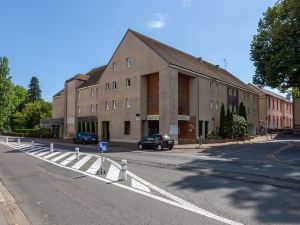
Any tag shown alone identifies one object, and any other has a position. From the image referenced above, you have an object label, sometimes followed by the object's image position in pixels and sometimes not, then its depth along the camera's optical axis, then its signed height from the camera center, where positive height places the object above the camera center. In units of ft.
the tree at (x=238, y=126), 92.49 -1.49
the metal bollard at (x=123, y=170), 25.76 -5.67
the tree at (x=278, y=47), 61.12 +21.99
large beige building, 78.27 +11.27
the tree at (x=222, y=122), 92.86 -0.04
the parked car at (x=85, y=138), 87.08 -6.30
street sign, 30.78 -3.32
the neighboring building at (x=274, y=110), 146.39 +9.30
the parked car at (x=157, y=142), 65.54 -5.86
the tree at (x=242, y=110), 106.63 +6.00
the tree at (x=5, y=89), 152.13 +22.16
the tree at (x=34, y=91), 208.85 +28.99
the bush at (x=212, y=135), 86.55 -4.95
